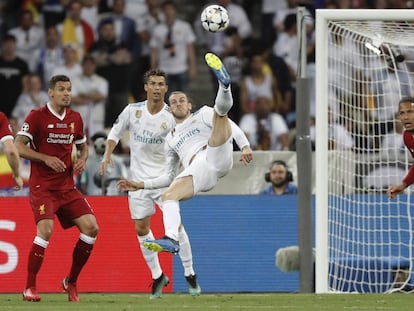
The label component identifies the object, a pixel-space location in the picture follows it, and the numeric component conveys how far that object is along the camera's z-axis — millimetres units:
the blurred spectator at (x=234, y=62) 20594
